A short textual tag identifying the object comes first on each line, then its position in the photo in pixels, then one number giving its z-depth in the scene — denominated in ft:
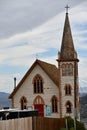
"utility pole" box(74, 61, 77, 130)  152.31
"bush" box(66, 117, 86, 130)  112.66
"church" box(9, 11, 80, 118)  162.38
